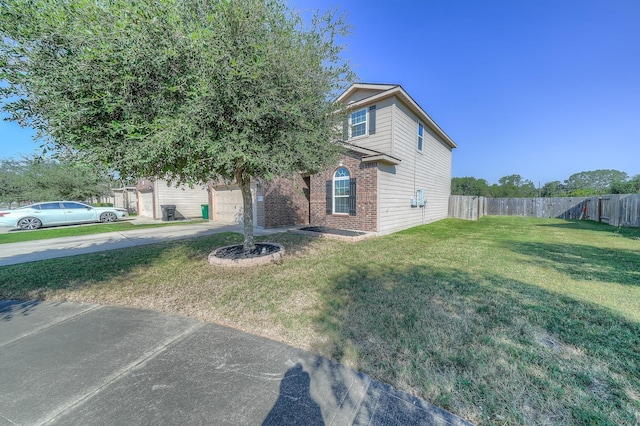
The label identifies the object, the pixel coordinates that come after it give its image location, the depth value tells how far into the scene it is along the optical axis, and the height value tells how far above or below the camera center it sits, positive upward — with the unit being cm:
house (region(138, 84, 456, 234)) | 924 +71
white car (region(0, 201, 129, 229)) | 1168 -71
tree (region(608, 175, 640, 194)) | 3168 +161
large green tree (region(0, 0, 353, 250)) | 317 +178
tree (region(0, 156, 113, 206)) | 2070 +147
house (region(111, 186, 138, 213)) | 2258 +20
